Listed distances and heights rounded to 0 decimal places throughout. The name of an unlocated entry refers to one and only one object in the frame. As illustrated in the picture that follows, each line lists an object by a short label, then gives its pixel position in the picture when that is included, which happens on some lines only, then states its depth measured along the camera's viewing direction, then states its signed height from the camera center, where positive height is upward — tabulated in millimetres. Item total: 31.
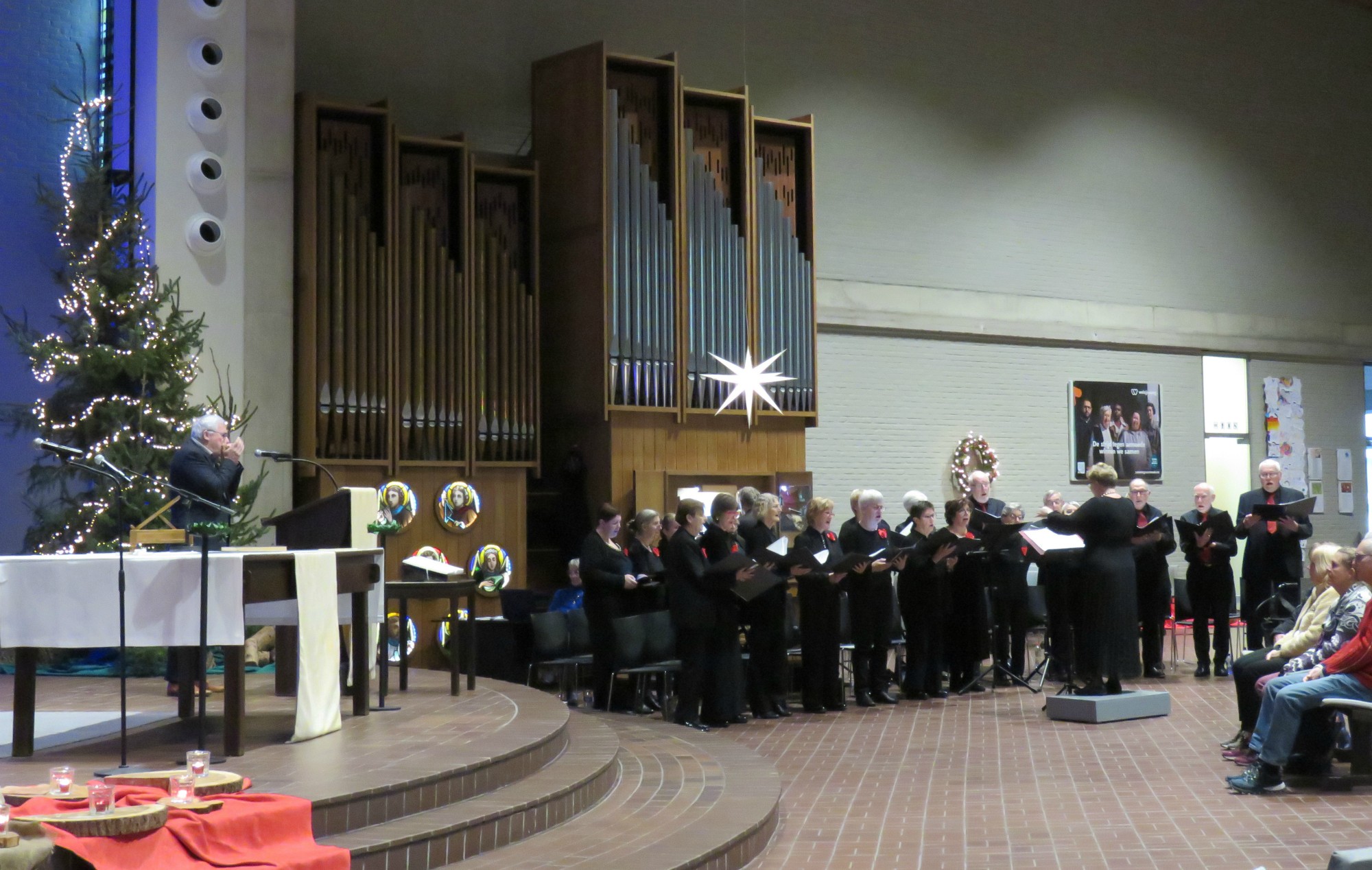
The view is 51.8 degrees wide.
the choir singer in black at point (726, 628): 9312 -1023
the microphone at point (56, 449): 4715 +105
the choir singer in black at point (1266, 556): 11523 -734
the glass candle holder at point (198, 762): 4320 -870
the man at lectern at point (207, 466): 6551 +56
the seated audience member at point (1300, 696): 6910 -1123
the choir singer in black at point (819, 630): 10070 -1127
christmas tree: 9398 +758
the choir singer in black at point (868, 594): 10383 -905
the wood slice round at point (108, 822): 3826 -937
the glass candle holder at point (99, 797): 3908 -885
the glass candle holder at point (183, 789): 4176 -926
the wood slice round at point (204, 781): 4324 -957
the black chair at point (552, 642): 9695 -1156
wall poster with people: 16594 +496
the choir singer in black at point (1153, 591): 11828 -1032
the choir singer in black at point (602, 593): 9562 -814
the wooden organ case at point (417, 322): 10945 +1232
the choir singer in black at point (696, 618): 9180 -940
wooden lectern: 6879 -227
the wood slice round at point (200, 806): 4109 -960
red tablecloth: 3865 -1034
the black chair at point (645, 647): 9391 -1182
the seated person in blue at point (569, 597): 10961 -960
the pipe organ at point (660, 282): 12047 +1693
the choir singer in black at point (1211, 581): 11633 -945
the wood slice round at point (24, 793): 4113 -920
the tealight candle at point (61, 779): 4023 -859
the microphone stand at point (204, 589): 4977 -400
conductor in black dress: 9492 -767
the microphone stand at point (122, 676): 4793 -684
